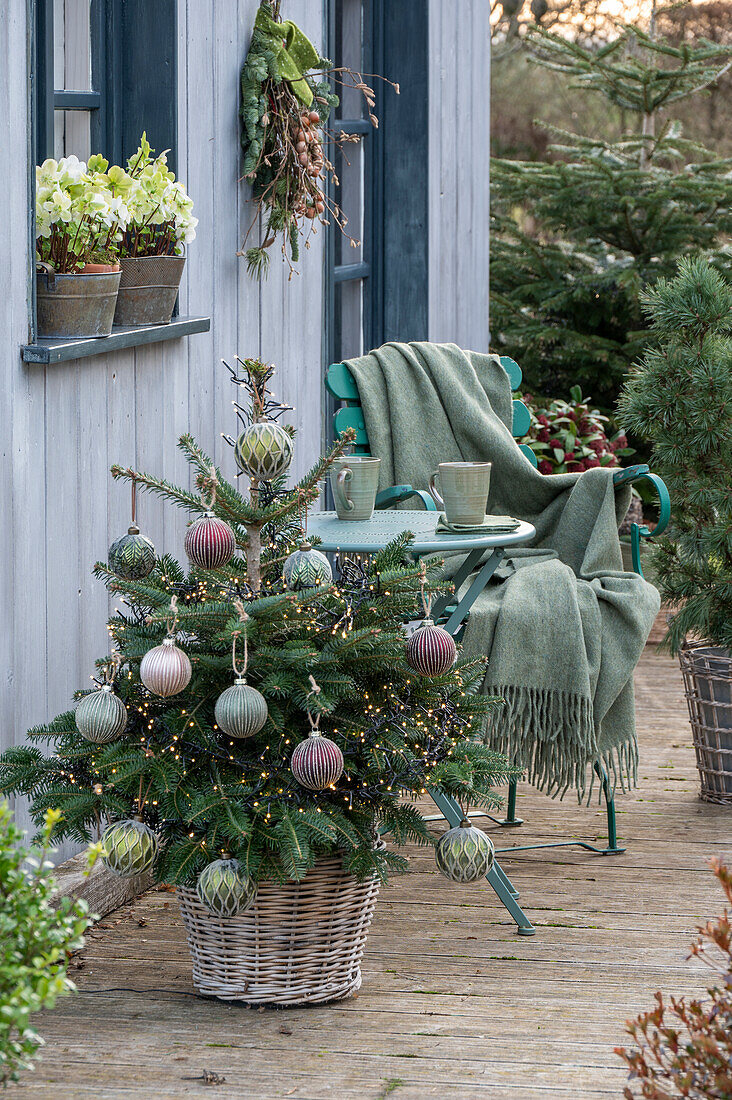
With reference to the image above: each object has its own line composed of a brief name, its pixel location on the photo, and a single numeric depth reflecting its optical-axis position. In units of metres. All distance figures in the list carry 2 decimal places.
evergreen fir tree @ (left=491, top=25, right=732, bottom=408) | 11.81
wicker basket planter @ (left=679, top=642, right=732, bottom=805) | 5.83
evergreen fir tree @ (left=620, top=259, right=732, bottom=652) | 5.73
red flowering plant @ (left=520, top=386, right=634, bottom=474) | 9.40
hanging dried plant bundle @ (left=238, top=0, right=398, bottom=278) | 5.56
